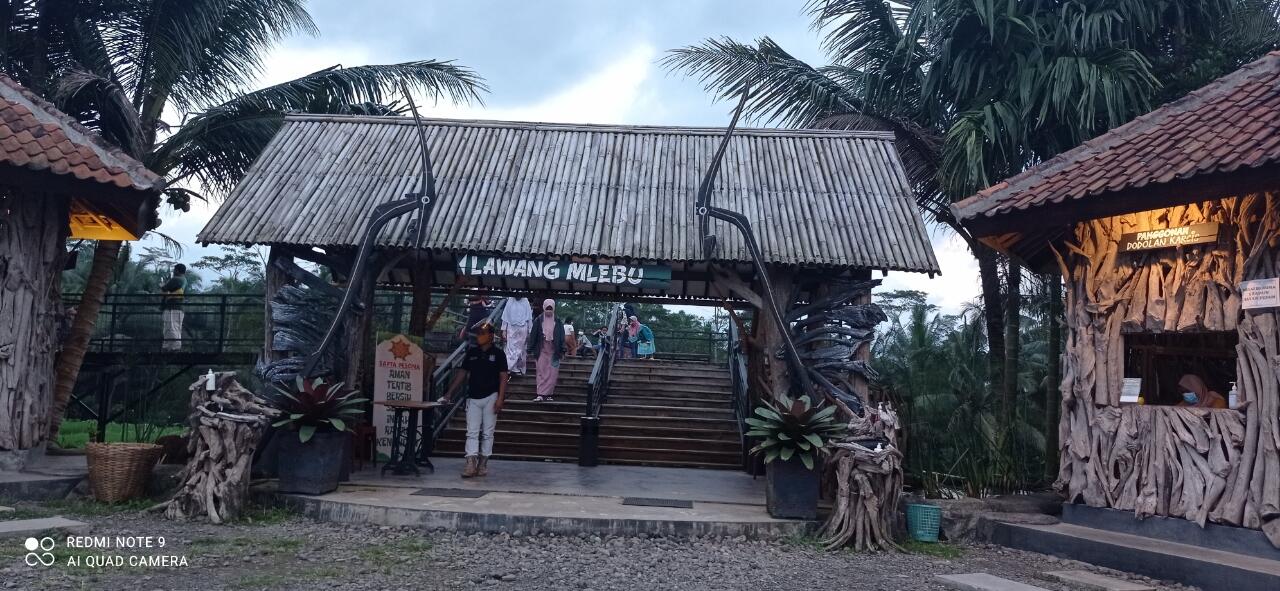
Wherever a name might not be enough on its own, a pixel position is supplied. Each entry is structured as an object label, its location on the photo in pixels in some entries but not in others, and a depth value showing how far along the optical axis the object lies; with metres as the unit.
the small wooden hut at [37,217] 8.85
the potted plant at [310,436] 8.88
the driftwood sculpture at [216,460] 8.30
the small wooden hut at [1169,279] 7.43
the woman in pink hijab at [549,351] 14.85
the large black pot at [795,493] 8.63
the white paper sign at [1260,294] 7.33
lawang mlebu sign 9.82
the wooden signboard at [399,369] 10.39
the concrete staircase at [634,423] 13.23
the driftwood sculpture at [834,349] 8.52
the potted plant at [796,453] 8.62
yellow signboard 10.65
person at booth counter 8.38
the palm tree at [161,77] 11.82
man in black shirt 10.24
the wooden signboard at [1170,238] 7.98
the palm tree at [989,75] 11.92
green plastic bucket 8.73
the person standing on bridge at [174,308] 16.39
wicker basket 8.77
